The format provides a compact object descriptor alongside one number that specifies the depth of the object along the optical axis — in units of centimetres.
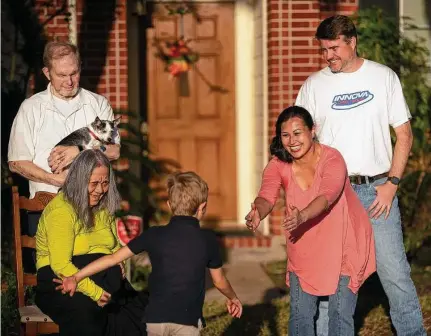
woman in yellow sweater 793
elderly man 861
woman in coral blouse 817
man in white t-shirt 873
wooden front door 1636
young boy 738
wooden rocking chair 832
